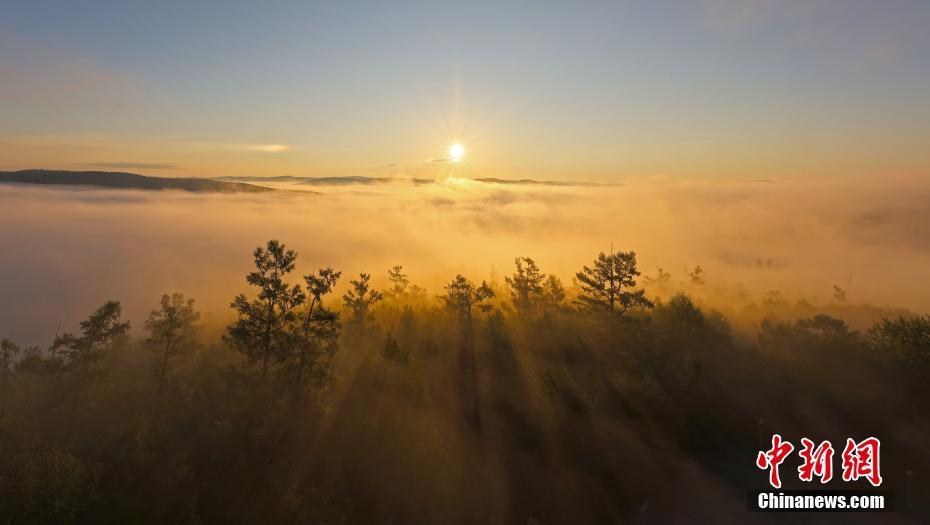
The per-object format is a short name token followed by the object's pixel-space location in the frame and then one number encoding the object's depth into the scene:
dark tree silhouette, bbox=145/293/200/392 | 48.01
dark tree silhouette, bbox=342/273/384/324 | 76.75
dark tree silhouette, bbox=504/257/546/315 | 90.50
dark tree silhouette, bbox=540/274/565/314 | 96.31
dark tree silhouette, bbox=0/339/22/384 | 56.41
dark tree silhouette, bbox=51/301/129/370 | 44.47
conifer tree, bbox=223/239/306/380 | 39.62
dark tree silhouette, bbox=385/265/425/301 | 106.69
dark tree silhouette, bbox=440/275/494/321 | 76.69
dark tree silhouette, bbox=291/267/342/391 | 41.78
